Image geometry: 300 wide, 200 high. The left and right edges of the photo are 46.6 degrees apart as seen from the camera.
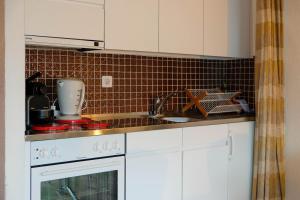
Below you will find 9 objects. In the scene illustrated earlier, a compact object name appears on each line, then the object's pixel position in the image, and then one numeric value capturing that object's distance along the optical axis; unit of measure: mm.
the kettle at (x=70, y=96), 2184
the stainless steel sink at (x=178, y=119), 2665
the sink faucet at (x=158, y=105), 2810
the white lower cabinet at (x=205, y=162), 2373
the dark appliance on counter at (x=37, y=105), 1927
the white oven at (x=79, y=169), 1759
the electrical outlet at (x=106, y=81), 2590
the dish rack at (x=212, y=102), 2787
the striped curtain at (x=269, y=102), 2615
